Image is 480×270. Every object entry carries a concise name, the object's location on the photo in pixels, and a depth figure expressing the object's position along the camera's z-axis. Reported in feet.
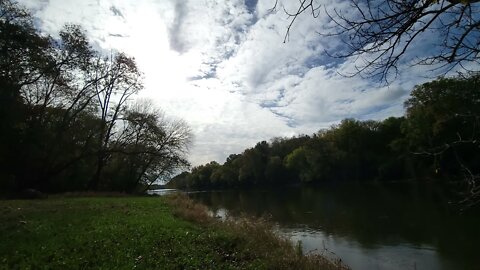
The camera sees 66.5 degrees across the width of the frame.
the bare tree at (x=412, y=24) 11.05
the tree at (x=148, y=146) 126.62
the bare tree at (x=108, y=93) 117.36
